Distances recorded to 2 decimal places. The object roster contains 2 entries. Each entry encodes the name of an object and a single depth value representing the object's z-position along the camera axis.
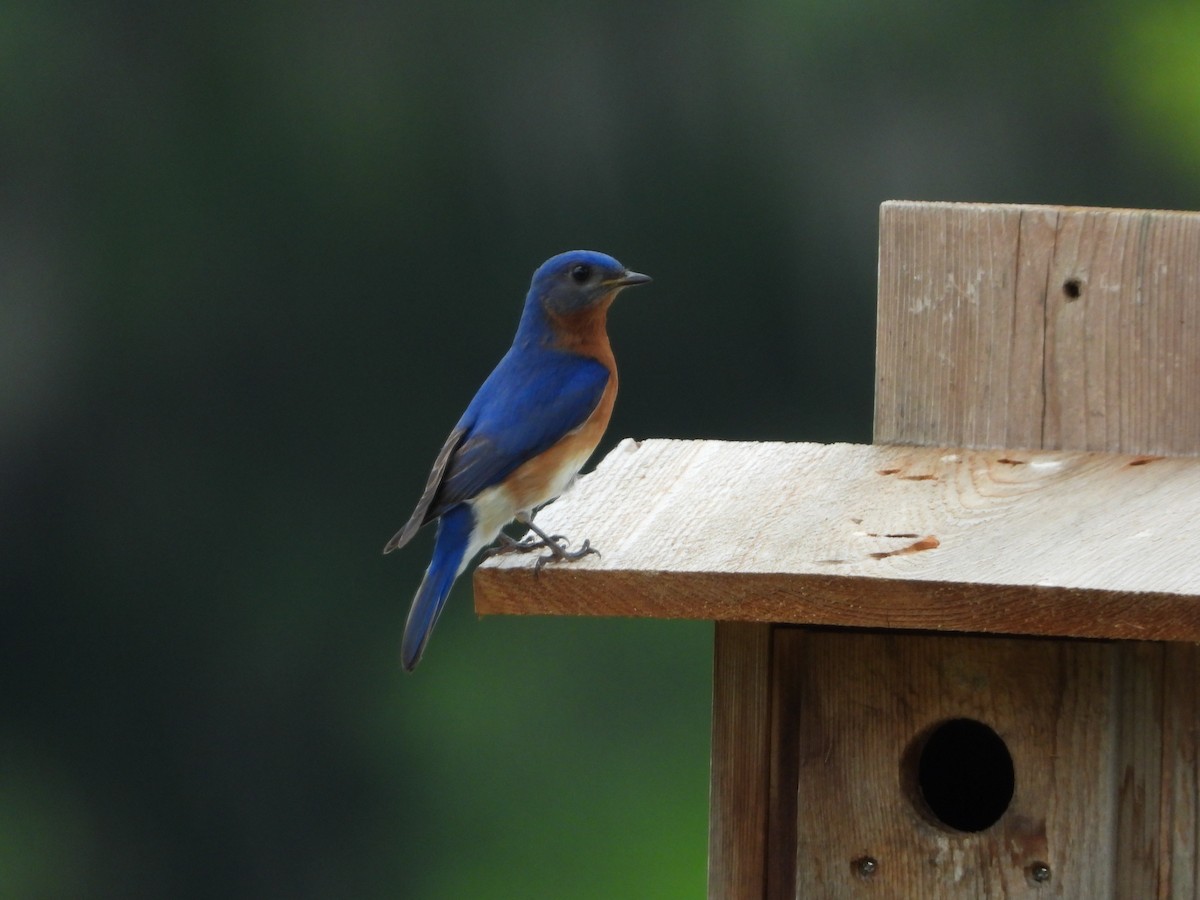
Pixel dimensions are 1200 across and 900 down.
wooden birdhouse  5.74
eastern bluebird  7.71
